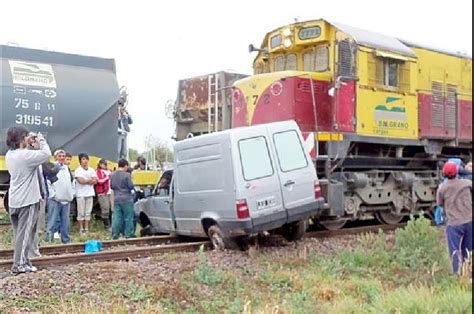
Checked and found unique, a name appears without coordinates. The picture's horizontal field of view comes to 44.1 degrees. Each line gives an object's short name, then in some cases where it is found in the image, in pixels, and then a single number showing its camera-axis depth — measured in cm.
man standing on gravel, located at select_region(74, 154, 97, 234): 1159
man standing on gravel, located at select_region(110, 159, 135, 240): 1113
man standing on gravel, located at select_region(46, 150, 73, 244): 1025
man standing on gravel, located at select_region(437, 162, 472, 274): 775
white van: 890
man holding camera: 707
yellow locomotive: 1130
